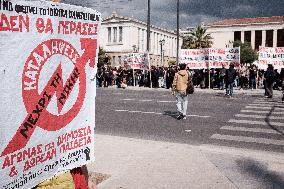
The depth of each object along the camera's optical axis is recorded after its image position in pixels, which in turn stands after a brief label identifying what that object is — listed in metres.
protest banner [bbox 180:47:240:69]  23.53
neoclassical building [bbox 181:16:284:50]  85.50
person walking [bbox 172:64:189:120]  10.71
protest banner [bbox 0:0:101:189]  1.66
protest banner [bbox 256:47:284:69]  21.08
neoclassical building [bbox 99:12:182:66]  83.25
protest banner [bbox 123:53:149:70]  27.59
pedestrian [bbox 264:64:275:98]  18.25
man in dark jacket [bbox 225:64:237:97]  17.97
